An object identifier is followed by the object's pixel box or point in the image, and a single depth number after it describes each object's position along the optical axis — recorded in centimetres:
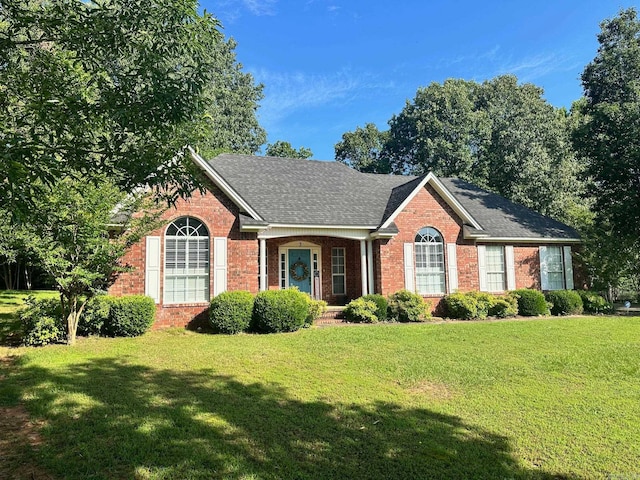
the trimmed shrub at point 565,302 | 1653
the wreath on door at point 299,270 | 1733
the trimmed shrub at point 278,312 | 1206
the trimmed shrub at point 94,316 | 1086
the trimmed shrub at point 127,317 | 1110
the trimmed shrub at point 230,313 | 1191
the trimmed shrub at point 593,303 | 1706
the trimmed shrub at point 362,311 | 1394
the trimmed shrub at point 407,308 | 1452
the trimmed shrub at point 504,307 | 1549
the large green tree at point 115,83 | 471
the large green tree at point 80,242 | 907
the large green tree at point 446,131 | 3531
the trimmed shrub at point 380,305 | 1428
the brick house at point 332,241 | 1294
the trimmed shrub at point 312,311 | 1300
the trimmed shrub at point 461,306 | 1511
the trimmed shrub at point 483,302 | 1525
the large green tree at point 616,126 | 2003
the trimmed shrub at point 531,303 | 1603
